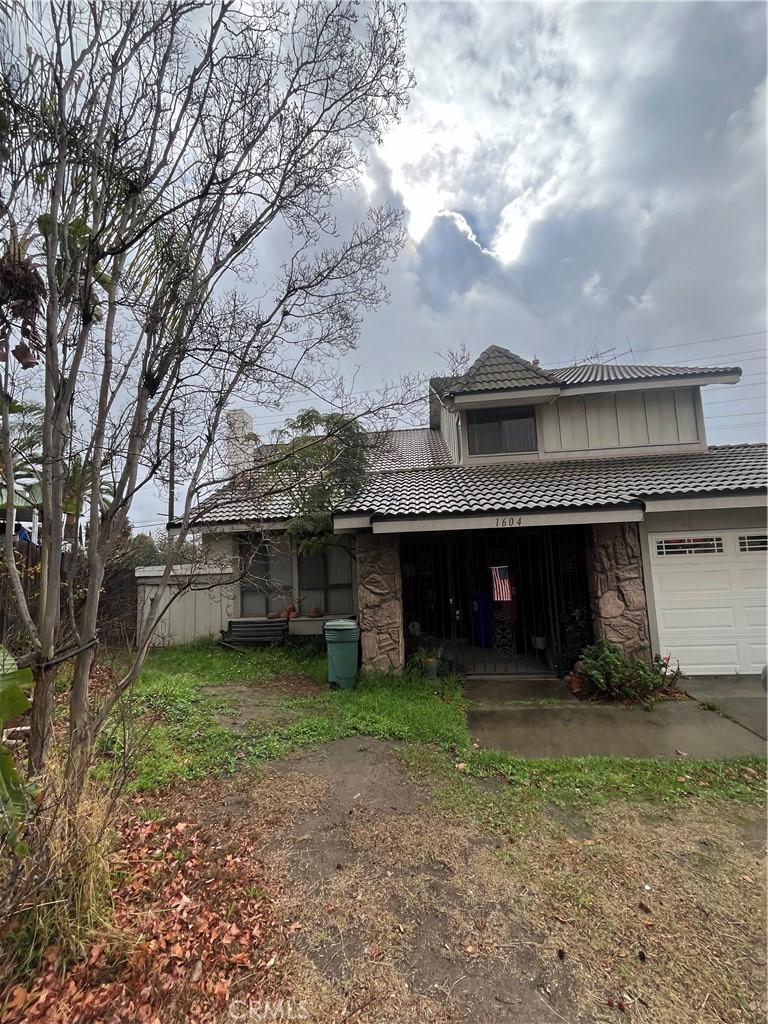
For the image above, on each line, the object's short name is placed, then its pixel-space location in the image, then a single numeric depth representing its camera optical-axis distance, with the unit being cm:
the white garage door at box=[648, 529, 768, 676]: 703
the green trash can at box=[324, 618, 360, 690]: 695
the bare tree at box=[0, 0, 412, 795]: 251
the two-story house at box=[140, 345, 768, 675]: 706
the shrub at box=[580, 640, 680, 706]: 620
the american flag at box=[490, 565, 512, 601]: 746
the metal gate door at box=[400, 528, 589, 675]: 783
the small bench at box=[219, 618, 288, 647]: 1003
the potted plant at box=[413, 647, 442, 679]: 722
